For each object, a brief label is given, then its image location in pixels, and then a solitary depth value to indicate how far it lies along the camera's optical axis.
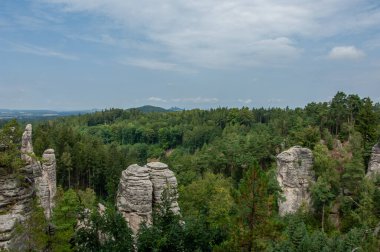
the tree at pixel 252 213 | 16.75
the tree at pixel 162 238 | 16.59
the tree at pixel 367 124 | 49.00
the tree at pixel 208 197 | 37.34
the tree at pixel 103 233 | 16.83
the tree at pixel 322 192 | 41.34
